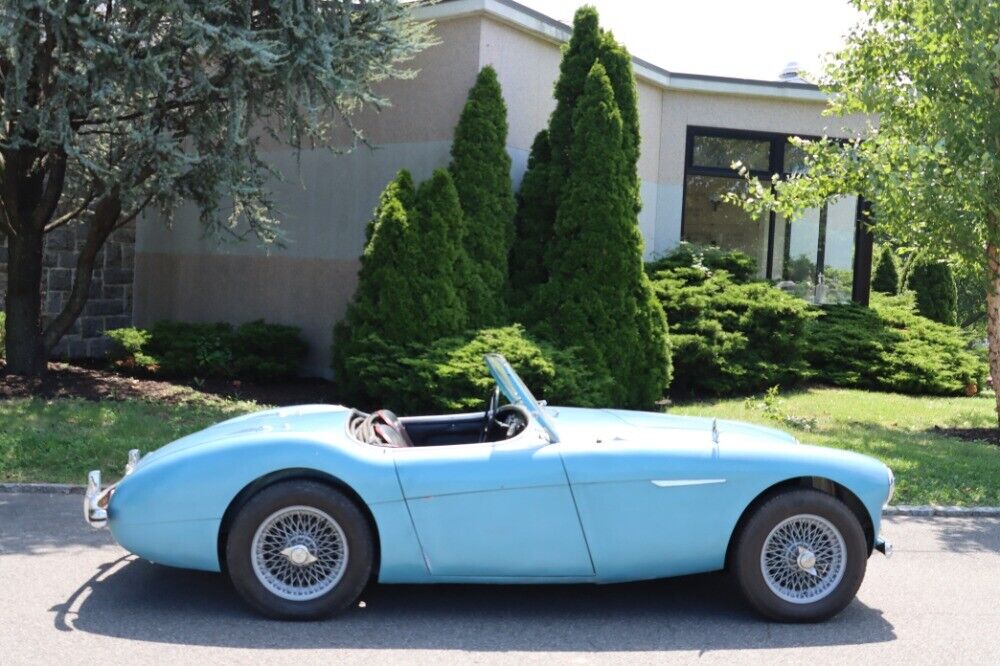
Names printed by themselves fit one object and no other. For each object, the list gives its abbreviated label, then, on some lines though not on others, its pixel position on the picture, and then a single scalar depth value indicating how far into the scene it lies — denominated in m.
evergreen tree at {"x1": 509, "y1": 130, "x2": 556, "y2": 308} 12.29
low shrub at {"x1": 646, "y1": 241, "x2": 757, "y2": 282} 14.78
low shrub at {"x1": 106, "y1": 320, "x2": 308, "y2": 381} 13.00
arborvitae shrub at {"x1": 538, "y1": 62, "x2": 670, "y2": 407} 11.59
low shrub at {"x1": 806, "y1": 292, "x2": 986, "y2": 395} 14.80
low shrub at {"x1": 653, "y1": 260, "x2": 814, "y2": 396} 13.26
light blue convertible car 4.92
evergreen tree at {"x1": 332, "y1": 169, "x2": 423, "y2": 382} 10.90
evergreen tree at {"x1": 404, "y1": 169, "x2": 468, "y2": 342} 10.96
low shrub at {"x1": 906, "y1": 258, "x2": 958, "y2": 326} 20.15
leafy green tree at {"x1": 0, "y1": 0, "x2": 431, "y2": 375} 9.95
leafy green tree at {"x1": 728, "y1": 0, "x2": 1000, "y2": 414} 9.95
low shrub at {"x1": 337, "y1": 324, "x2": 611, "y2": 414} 10.22
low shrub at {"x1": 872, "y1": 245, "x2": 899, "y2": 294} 21.83
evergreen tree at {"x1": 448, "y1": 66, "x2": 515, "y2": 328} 11.60
